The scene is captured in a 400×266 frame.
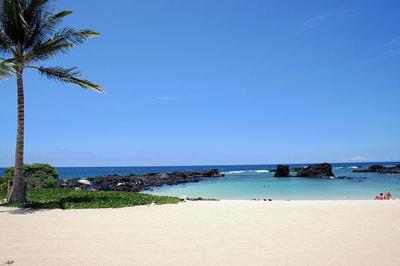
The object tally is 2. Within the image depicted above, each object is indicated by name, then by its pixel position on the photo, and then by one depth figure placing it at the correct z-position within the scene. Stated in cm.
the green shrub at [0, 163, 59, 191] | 2416
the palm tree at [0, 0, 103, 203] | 1394
